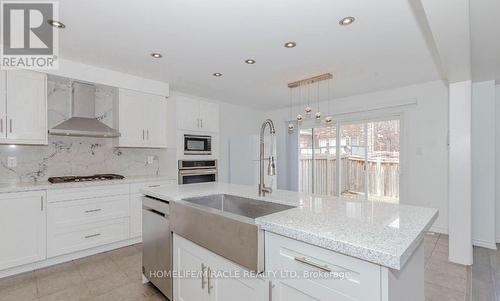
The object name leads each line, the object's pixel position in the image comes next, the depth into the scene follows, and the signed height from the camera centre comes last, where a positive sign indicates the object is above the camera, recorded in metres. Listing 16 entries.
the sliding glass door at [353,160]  4.19 -0.18
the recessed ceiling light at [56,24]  1.97 +1.05
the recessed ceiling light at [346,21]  1.93 +1.05
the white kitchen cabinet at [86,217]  2.62 -0.78
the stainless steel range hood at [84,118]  2.94 +0.42
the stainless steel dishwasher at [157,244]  1.91 -0.77
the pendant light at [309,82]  3.23 +1.00
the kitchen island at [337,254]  0.88 -0.42
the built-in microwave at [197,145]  3.91 +0.10
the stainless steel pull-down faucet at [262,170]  1.84 -0.15
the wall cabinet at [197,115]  3.89 +0.60
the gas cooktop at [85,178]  2.80 -0.34
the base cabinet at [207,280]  1.31 -0.78
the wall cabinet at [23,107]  2.47 +0.47
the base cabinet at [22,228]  2.33 -0.76
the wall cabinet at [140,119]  3.28 +0.45
